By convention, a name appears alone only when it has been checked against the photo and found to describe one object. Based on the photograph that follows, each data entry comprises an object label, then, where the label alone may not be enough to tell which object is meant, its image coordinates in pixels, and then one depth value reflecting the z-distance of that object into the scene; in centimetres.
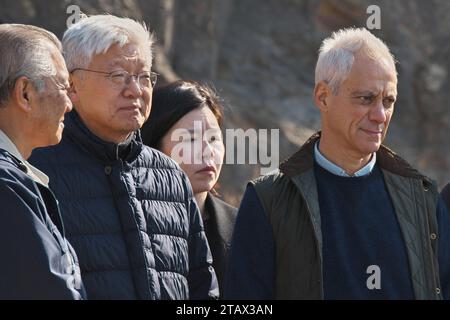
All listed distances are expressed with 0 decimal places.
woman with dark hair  987
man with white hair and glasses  780
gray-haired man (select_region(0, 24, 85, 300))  652
